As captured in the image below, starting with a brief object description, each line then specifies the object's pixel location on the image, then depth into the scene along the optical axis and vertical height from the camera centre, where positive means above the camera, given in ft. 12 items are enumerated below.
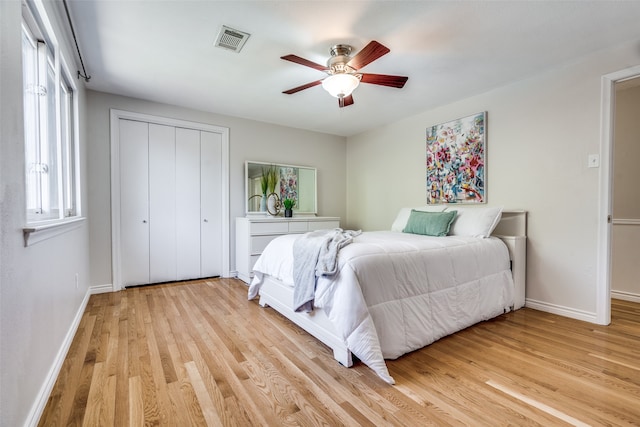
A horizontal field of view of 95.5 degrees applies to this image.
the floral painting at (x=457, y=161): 10.78 +1.79
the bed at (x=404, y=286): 5.89 -1.95
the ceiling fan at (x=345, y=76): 7.53 +3.47
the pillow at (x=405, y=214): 11.30 -0.31
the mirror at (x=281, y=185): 13.96 +1.07
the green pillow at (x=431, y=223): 9.89 -0.57
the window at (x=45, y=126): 5.47 +1.82
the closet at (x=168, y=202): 11.62 +0.20
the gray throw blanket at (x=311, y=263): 6.34 -1.28
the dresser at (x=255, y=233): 12.44 -1.17
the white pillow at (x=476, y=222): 9.29 -0.50
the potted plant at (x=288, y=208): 13.97 -0.06
